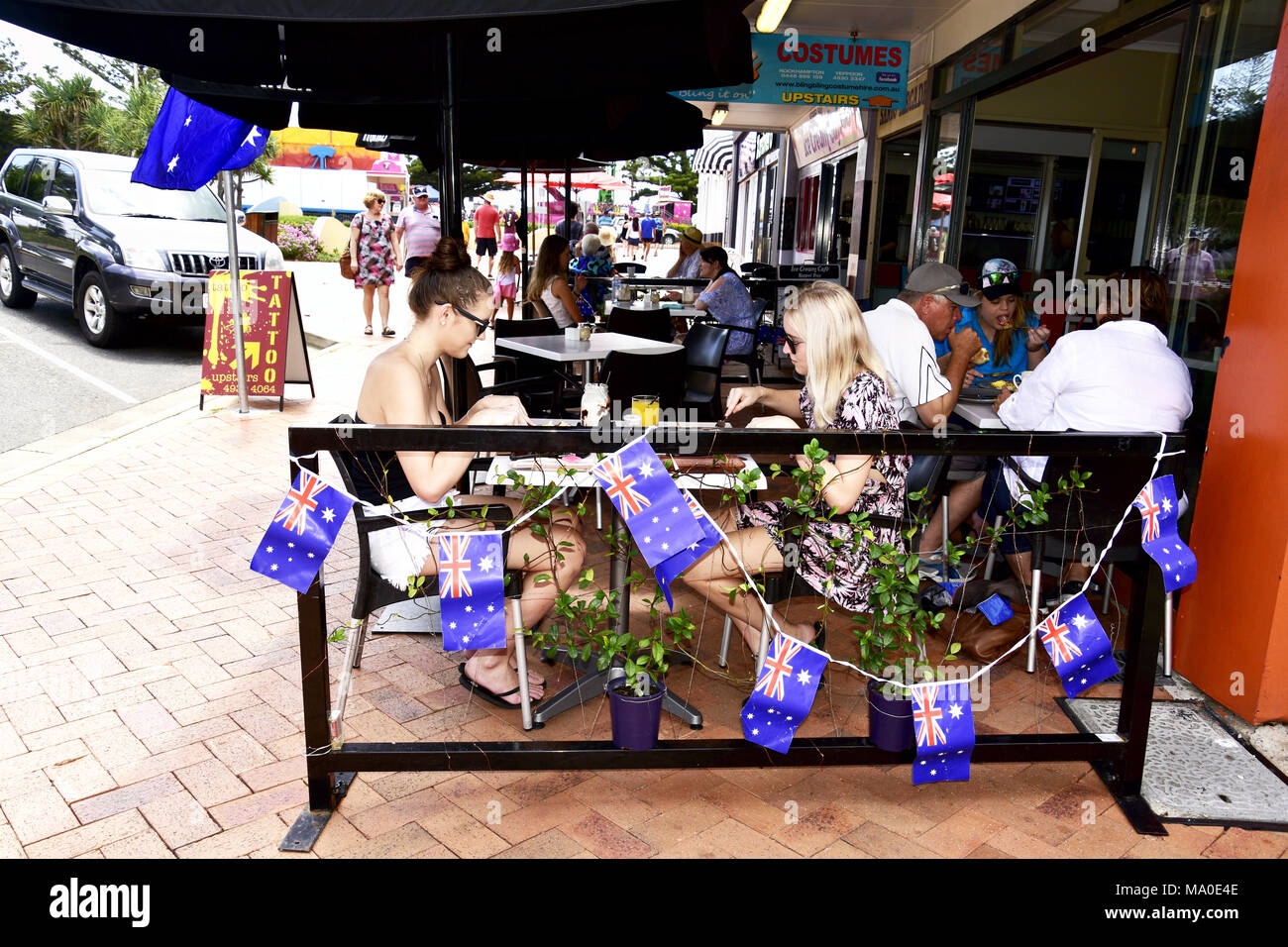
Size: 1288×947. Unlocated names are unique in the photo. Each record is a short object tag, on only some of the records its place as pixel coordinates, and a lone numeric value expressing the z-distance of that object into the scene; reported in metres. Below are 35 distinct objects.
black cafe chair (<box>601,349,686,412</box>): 5.09
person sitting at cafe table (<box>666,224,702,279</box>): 11.26
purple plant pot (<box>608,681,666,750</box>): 2.47
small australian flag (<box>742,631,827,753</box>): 2.41
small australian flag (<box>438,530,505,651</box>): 2.37
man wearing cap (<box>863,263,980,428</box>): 3.95
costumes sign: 8.02
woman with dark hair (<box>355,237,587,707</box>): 2.69
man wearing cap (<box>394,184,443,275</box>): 11.11
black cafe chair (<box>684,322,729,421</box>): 6.13
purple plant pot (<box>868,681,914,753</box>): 2.51
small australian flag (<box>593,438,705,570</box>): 2.28
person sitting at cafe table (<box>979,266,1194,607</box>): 3.38
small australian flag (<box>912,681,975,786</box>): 2.46
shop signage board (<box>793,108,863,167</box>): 11.83
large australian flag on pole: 6.21
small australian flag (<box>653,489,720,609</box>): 2.33
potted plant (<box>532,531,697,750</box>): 2.46
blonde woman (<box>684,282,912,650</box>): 2.91
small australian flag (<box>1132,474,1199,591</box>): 2.53
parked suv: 8.80
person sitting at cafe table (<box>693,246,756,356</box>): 8.43
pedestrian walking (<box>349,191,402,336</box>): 10.63
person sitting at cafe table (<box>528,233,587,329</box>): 7.26
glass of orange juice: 3.27
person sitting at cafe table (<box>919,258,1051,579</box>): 4.34
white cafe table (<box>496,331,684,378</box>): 5.35
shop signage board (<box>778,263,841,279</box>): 11.05
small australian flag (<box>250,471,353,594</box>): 2.32
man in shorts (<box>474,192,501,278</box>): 18.16
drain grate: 2.70
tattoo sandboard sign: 7.25
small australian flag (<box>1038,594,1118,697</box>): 2.60
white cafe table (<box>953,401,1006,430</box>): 3.77
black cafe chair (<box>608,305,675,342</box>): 7.27
